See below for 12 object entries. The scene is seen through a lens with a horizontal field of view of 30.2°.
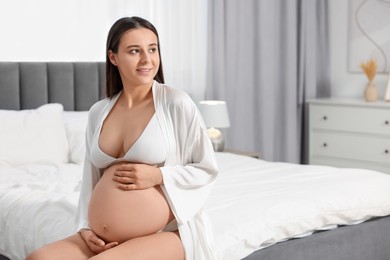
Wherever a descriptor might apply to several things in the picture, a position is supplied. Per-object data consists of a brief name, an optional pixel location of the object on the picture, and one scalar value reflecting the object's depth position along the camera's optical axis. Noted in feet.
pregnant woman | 7.02
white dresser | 17.34
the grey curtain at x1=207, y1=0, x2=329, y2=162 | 17.80
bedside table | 16.01
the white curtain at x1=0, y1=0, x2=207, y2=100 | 14.89
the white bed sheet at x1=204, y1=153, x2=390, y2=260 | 8.55
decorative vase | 17.94
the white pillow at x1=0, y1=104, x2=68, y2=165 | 13.06
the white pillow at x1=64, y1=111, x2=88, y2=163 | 13.60
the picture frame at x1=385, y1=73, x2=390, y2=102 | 17.79
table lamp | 15.83
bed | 8.91
